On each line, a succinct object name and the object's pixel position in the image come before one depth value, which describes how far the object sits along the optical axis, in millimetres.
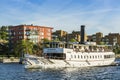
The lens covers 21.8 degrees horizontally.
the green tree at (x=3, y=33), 155900
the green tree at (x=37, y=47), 132862
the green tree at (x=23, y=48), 124125
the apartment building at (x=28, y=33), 148625
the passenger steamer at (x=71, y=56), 73100
